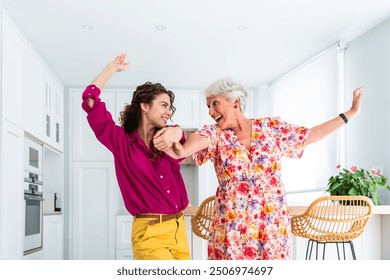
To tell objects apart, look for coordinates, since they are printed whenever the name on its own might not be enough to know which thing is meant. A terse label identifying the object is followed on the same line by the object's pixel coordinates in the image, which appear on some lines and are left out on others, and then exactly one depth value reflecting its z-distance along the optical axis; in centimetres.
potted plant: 421
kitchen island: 400
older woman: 217
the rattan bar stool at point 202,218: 310
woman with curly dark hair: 232
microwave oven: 533
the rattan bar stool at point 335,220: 329
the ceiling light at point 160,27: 498
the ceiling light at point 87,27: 491
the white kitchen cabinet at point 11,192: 454
